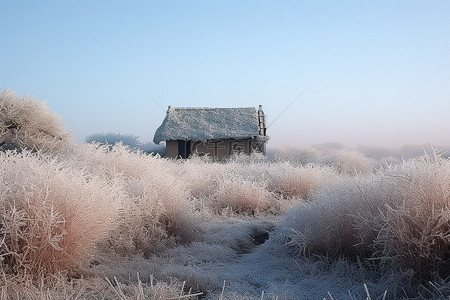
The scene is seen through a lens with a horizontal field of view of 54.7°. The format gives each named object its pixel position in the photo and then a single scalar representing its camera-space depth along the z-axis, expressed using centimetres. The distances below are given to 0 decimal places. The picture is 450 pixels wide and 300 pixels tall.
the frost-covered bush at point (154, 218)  562
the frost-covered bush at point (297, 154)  2380
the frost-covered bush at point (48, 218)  417
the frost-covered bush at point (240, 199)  904
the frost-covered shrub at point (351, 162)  1945
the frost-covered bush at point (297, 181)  1077
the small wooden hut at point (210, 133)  2228
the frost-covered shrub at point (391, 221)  410
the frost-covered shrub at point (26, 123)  1115
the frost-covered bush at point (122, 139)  2930
